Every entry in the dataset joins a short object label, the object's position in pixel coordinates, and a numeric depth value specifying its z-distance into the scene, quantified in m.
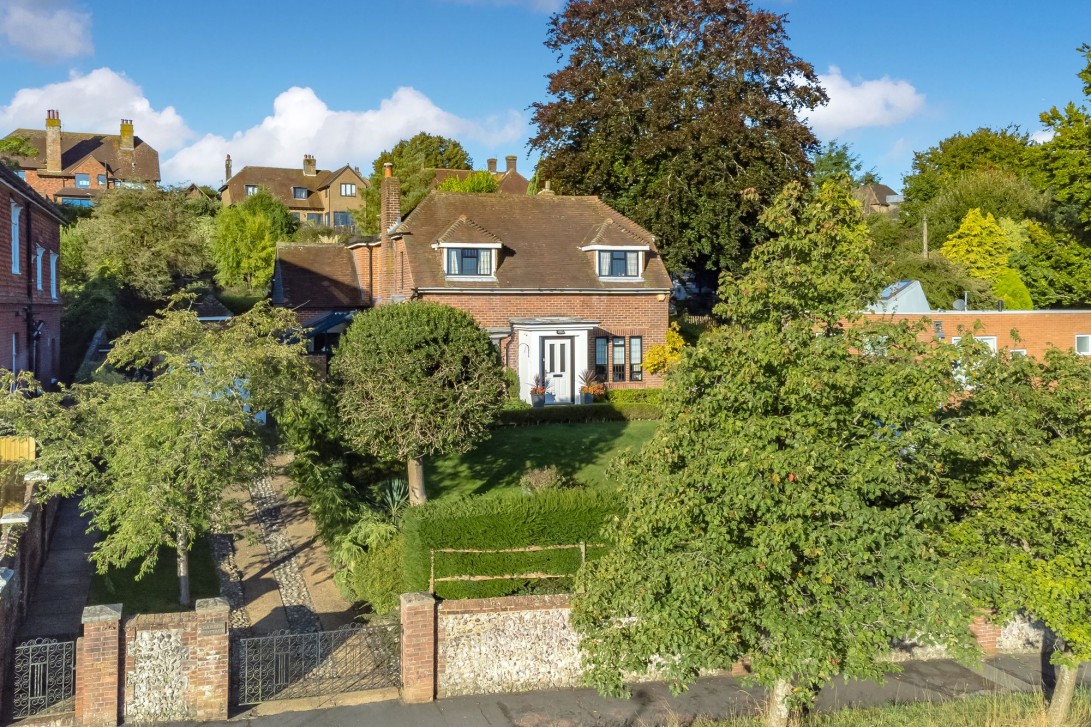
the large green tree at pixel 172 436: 13.14
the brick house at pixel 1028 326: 30.72
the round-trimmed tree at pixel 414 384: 15.91
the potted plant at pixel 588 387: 27.65
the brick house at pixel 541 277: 28.33
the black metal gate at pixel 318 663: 12.27
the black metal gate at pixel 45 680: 11.12
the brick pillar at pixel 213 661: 11.49
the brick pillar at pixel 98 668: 11.06
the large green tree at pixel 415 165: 55.72
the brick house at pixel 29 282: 22.14
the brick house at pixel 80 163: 66.75
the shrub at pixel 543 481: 16.53
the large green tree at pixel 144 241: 38.25
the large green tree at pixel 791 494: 8.50
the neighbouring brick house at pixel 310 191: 74.25
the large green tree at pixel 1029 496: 9.68
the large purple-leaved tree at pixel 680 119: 35.16
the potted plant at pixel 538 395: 26.95
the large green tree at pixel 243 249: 48.16
